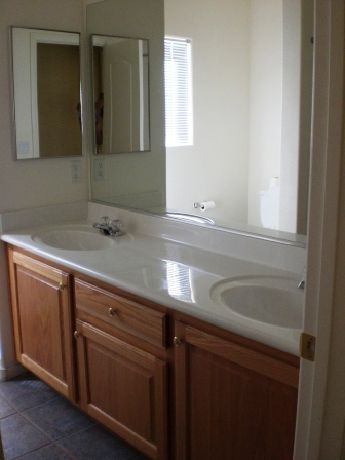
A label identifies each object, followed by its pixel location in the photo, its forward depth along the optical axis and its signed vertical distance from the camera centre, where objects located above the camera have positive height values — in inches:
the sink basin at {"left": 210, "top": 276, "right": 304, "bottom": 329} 70.3 -21.3
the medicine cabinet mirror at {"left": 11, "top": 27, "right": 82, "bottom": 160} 106.7 +9.4
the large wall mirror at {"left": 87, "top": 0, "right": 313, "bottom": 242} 76.6 +3.9
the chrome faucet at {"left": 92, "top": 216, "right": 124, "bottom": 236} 105.7 -17.5
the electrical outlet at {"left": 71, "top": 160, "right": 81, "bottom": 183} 117.3 -7.0
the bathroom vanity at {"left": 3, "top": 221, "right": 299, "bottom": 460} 60.0 -29.7
